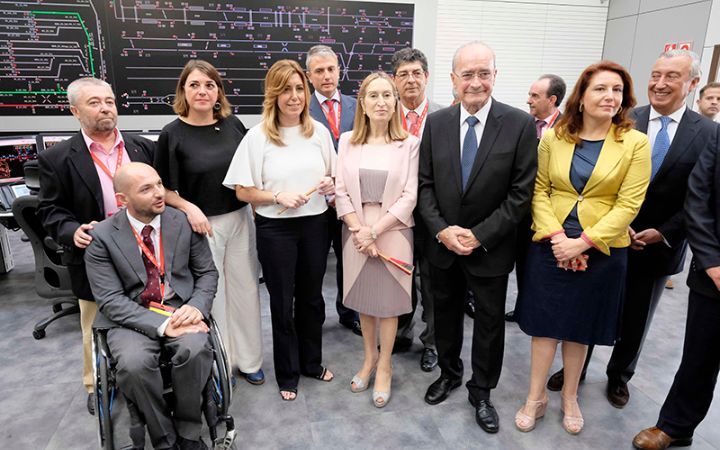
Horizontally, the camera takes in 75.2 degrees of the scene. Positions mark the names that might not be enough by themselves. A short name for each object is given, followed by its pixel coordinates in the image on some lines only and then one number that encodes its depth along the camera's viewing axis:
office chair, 3.14
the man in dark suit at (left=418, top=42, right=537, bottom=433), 2.18
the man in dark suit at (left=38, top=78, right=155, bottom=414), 2.21
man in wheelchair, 1.97
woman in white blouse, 2.35
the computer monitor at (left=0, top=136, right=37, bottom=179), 4.04
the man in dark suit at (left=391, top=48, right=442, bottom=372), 3.00
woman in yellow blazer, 2.06
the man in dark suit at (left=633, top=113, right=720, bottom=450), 1.98
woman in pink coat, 2.37
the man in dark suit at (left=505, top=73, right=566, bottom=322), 3.39
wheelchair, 1.85
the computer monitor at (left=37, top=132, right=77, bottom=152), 3.93
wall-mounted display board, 4.66
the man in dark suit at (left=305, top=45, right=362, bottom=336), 3.11
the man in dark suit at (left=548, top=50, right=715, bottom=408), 2.22
